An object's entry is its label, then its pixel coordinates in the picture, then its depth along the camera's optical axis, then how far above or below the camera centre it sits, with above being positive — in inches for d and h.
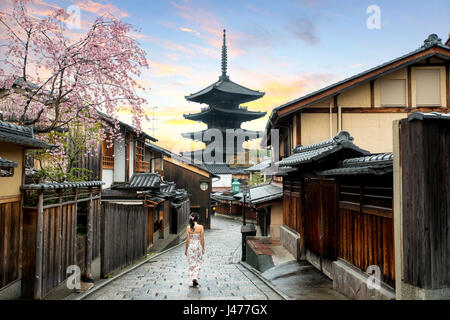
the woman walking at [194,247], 356.2 -83.5
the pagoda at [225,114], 1888.2 +348.2
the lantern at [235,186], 1152.3 -47.8
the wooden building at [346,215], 243.9 -42.0
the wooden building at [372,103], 519.5 +111.6
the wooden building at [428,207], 194.1 -20.7
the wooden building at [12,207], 248.2 -27.8
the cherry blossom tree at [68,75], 338.6 +107.6
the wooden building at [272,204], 668.7 -66.5
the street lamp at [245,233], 601.0 -115.5
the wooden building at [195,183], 1387.8 -45.7
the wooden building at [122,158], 724.5 +35.1
